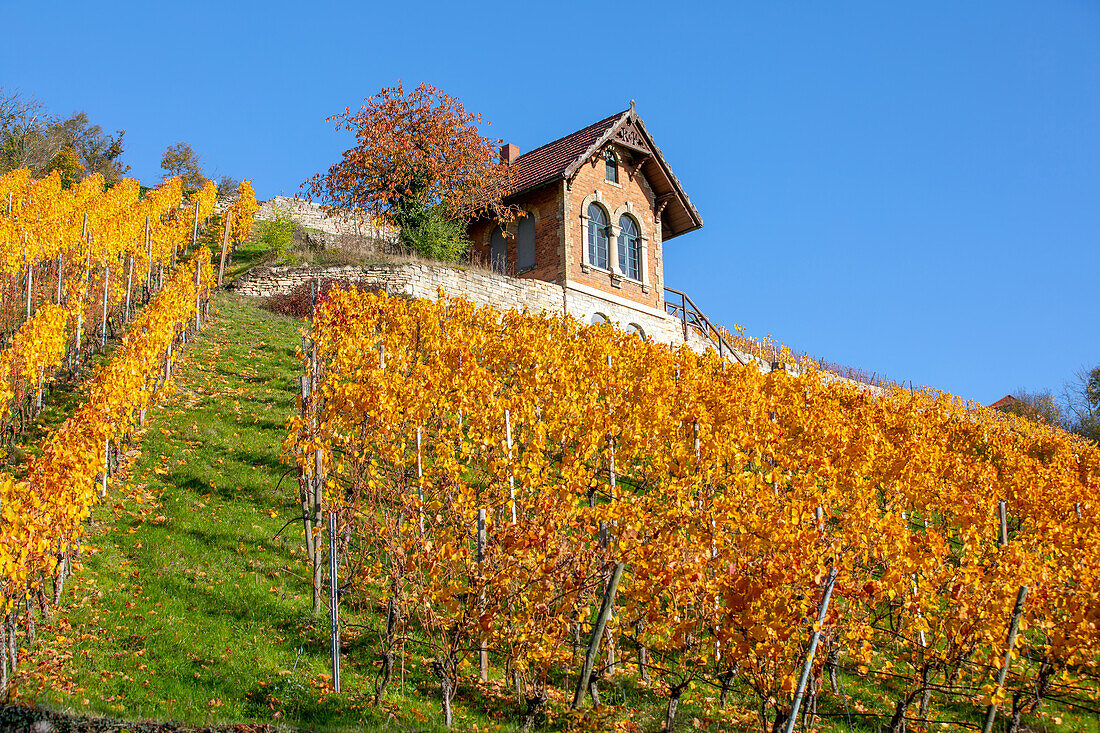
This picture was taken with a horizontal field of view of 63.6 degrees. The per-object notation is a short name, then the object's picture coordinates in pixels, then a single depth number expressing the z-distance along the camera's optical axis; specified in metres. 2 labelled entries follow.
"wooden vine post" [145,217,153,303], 22.10
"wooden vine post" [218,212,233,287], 25.45
